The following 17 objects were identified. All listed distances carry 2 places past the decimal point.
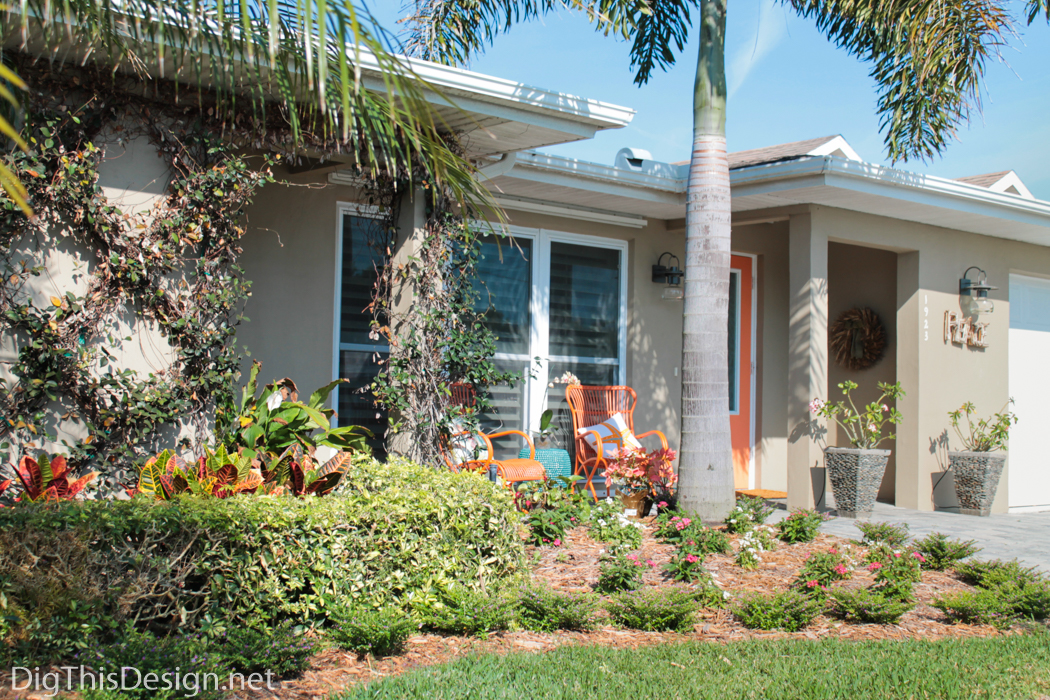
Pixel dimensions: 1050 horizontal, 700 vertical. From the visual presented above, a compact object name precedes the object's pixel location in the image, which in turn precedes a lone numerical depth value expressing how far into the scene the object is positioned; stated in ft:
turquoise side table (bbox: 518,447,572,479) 23.56
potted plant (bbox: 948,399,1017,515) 25.58
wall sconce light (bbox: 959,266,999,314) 27.02
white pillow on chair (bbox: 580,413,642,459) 22.91
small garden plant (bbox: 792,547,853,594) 13.57
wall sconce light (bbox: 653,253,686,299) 26.66
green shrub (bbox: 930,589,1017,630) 13.01
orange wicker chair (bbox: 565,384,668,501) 24.26
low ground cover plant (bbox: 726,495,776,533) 17.58
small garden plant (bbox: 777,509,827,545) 17.44
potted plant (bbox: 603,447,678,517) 19.74
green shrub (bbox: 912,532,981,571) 16.03
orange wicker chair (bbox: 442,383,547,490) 20.11
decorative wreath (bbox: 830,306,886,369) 28.91
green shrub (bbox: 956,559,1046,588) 14.25
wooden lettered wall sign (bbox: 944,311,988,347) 26.73
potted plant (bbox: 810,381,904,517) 22.30
